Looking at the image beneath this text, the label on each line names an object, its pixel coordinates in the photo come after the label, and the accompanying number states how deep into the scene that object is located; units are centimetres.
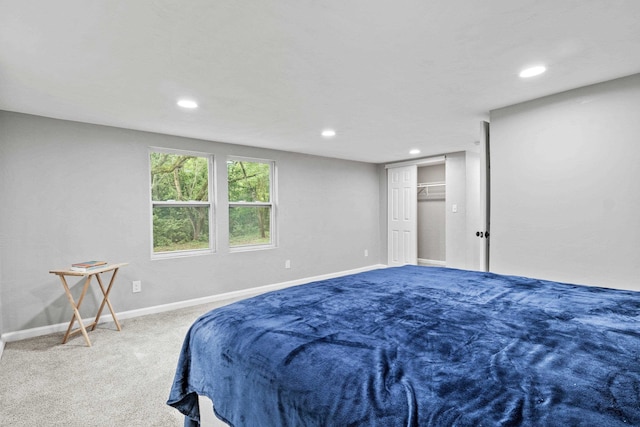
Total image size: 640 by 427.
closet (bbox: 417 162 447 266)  651
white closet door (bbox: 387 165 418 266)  600
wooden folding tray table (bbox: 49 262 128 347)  287
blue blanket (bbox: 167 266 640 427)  79
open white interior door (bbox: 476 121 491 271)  315
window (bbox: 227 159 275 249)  459
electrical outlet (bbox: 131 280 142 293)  366
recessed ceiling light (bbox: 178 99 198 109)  278
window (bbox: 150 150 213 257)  393
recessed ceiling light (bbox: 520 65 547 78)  220
